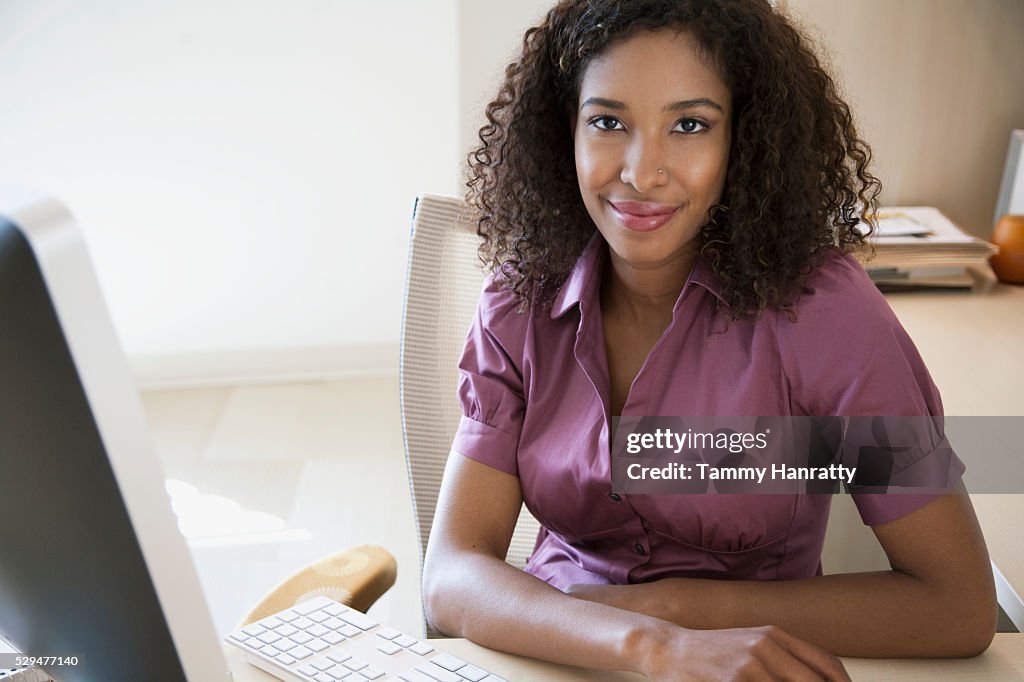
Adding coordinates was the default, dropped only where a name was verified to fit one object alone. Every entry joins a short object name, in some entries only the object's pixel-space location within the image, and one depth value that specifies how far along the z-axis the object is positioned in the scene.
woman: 1.04
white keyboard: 0.90
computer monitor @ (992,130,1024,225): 2.25
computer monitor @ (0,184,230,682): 0.49
